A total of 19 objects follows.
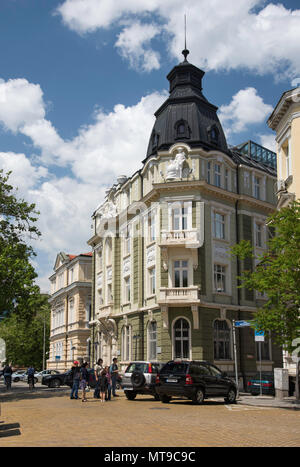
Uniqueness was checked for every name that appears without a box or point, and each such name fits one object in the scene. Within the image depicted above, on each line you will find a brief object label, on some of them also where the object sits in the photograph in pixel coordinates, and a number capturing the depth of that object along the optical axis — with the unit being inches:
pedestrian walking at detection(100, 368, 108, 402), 901.5
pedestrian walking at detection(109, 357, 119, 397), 1012.5
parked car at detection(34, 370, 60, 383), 1748.9
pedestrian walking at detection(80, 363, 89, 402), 899.8
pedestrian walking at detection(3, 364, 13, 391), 1408.1
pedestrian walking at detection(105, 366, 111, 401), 921.5
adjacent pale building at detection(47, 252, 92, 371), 2208.4
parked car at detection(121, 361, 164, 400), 901.8
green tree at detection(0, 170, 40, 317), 1155.3
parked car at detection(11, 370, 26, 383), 2423.5
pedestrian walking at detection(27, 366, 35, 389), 1433.3
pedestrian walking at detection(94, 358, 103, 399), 950.0
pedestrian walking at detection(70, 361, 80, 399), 926.9
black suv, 797.9
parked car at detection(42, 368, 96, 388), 1535.3
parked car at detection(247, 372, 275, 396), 1050.7
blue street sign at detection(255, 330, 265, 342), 929.1
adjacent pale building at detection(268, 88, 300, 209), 976.3
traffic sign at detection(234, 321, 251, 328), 906.1
